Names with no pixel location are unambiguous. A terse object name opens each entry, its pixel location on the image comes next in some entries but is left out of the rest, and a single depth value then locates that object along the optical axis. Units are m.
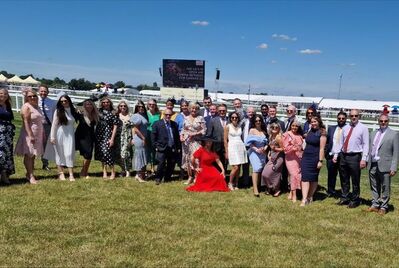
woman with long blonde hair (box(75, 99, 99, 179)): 9.72
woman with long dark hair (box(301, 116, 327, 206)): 8.41
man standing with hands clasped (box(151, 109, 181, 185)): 9.97
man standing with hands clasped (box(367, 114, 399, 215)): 7.66
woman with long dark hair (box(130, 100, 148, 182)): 9.86
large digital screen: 61.53
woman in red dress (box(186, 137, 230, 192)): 9.40
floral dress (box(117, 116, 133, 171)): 9.98
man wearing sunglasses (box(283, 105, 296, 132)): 9.29
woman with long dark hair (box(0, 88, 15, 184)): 8.56
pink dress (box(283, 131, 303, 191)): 8.80
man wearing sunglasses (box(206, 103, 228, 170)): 9.73
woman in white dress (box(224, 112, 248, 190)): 9.41
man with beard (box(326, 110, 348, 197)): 8.49
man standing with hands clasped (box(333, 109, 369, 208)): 8.00
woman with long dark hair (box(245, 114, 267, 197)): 9.26
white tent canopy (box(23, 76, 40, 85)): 71.19
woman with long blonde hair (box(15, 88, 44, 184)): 8.93
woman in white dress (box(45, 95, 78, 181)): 9.30
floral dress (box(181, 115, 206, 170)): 9.76
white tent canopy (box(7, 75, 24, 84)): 71.57
